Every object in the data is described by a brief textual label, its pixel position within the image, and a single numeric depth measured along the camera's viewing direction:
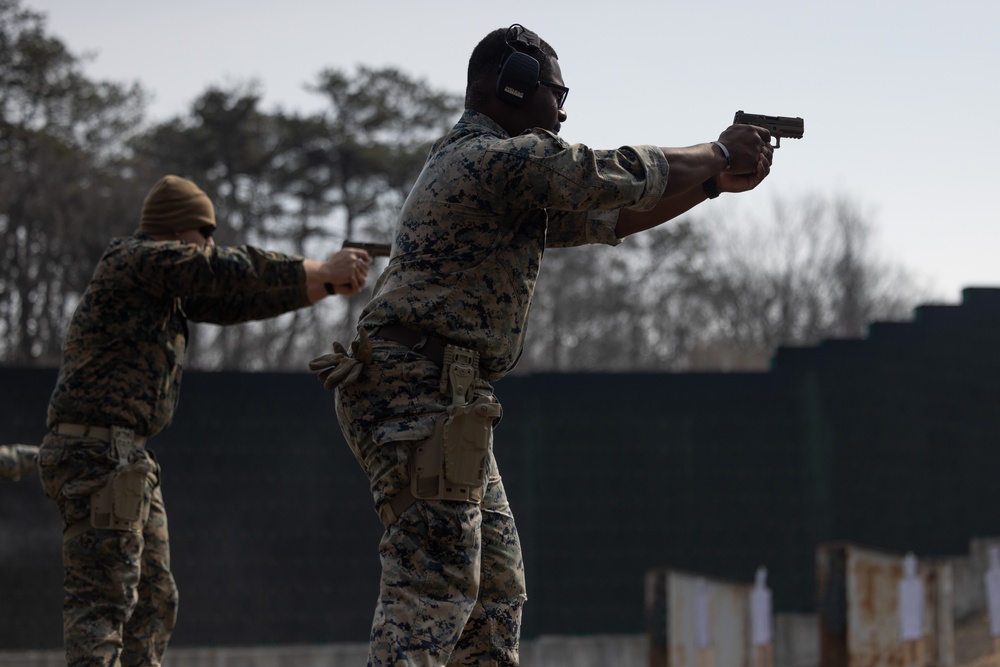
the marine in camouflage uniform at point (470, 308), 7.00
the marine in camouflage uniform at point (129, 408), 9.72
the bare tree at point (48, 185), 46.31
